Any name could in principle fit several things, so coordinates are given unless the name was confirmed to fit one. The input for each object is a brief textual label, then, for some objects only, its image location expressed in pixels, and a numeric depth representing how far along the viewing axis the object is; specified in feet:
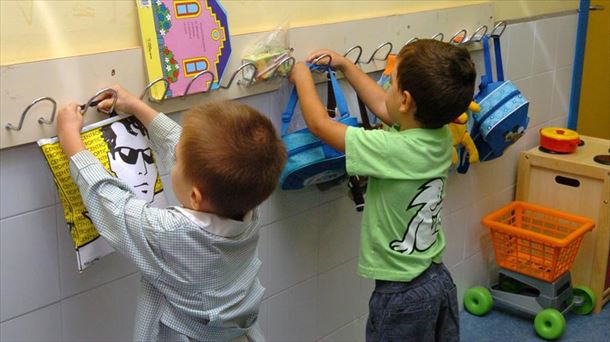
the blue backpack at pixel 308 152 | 5.43
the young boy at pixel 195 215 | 3.89
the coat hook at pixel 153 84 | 4.62
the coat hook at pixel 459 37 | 7.09
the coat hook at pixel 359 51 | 6.01
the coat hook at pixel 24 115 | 4.09
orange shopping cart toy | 8.02
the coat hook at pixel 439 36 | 6.91
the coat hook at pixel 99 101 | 4.36
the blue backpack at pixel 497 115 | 6.98
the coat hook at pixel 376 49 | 6.24
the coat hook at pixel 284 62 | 5.38
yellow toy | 6.64
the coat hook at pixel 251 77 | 5.19
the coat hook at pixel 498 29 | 7.59
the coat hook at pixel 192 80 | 4.87
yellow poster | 4.25
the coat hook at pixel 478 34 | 7.27
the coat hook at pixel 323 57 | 5.60
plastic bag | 5.32
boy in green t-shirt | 5.12
